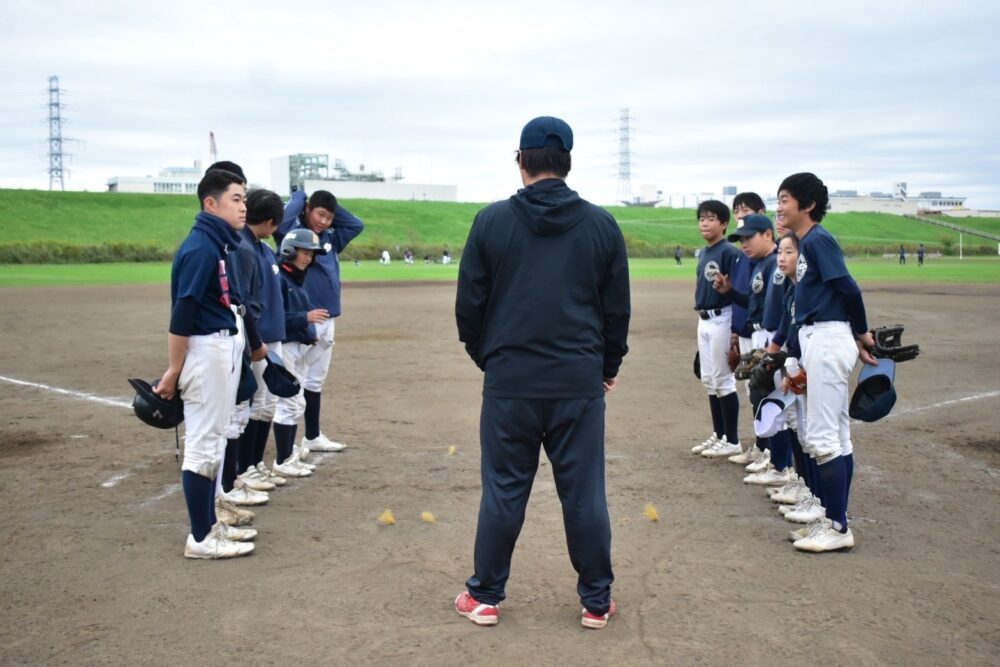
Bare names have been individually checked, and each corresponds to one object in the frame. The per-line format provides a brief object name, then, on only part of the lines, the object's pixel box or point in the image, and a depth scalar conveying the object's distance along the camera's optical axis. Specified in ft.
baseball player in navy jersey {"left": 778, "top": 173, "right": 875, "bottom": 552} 17.92
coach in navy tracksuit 13.61
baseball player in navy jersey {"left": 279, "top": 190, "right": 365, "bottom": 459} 25.95
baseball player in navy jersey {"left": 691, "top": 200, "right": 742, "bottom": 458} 25.98
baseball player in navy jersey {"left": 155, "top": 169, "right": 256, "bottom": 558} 16.61
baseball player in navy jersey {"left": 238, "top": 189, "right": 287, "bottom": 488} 21.94
